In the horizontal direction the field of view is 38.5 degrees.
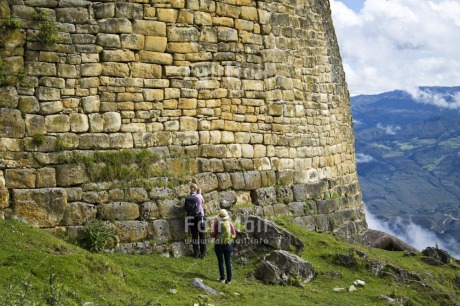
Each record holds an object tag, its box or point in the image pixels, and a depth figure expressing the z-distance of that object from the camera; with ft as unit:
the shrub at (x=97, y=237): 41.42
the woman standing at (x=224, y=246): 40.04
